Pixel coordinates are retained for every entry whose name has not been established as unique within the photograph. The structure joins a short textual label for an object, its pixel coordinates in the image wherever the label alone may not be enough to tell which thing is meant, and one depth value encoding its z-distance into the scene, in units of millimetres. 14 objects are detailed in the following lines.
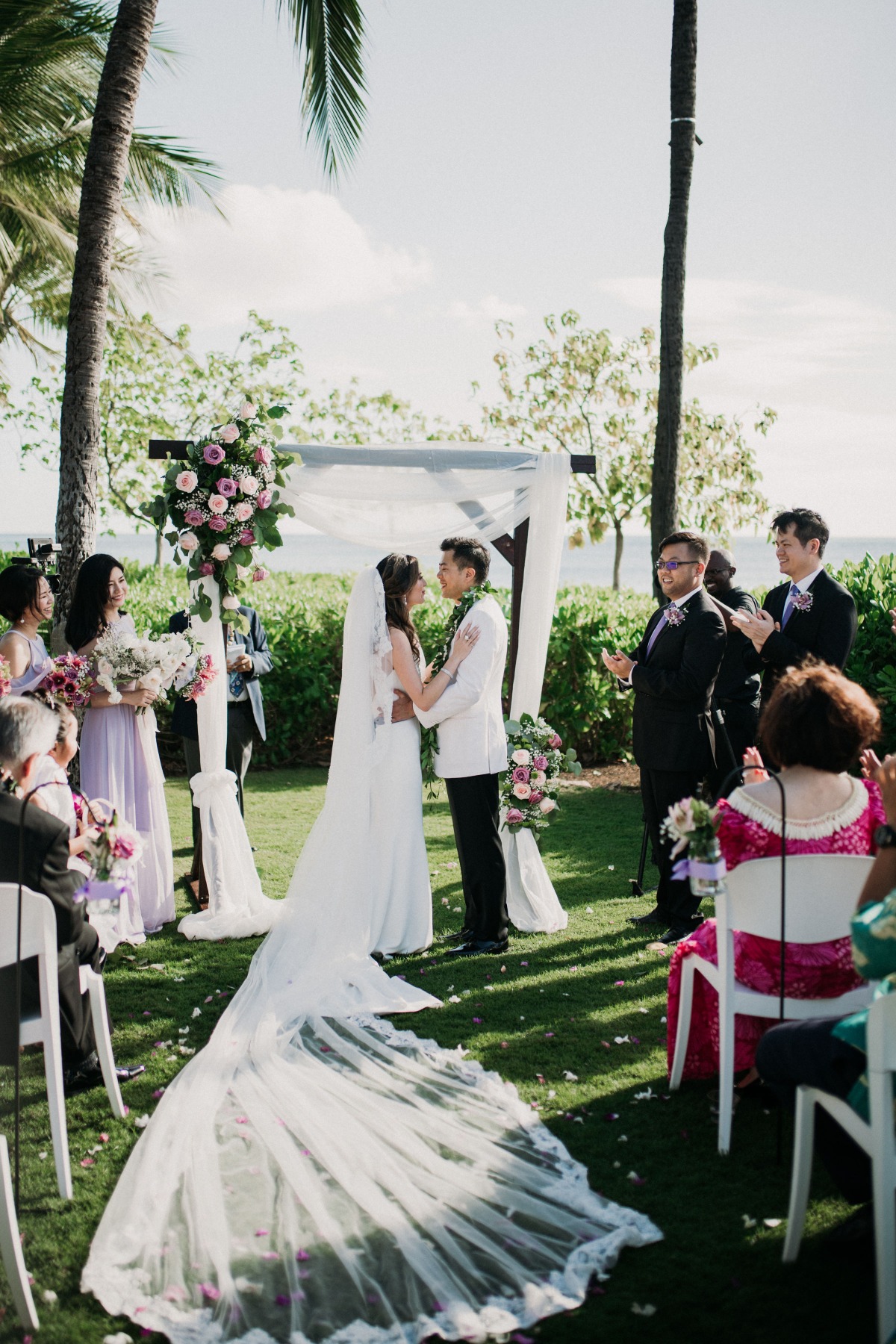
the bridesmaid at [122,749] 5941
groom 5684
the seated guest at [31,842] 3436
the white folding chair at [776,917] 3297
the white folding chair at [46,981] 3199
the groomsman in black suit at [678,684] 5590
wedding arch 6070
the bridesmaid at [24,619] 5547
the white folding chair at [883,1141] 2480
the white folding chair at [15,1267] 2631
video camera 6038
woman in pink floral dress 3385
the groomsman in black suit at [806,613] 5656
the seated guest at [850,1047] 2598
